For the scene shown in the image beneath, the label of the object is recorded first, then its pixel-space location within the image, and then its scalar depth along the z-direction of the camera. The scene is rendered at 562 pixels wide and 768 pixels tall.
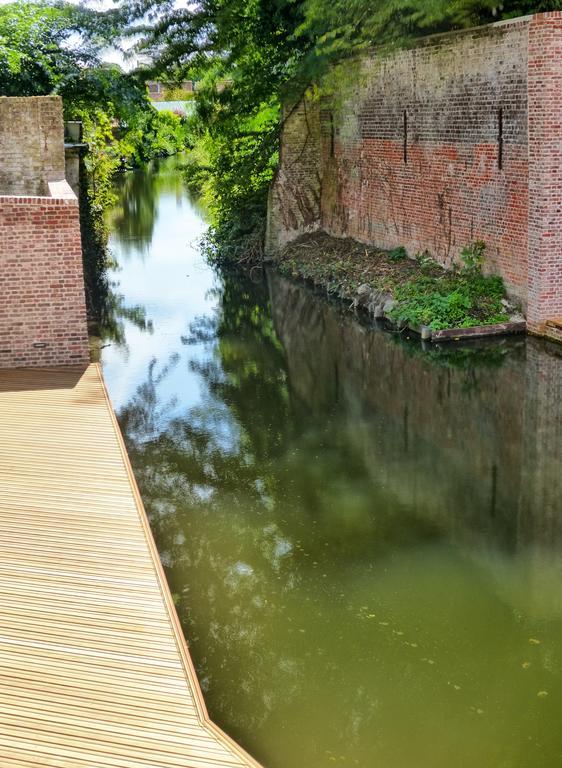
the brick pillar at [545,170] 11.16
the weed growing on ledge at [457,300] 12.47
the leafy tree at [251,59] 15.09
